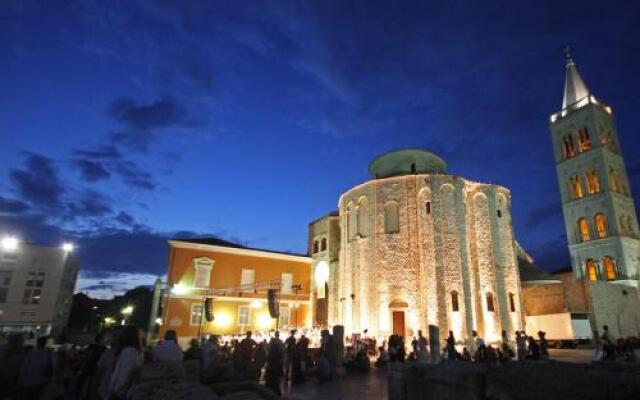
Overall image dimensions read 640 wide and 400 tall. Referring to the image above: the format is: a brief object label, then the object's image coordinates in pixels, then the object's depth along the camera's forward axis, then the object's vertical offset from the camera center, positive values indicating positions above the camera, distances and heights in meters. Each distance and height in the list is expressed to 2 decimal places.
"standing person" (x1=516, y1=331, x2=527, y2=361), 16.12 -1.04
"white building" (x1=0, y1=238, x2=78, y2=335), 33.44 +2.30
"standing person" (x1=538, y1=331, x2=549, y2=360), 15.49 -1.00
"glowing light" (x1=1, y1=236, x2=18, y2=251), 23.75 +4.30
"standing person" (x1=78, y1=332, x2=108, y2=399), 6.97 -0.95
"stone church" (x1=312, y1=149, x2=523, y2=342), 24.14 +3.97
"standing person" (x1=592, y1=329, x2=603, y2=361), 12.43 -0.97
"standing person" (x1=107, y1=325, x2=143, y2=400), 4.39 -0.58
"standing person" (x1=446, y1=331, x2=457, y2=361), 15.10 -1.13
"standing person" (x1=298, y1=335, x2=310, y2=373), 13.05 -1.18
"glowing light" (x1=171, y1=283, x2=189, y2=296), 25.83 +1.71
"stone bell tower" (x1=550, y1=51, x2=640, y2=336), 37.22 +13.42
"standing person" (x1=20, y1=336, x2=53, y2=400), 6.37 -0.98
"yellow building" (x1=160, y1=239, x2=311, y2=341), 27.58 +2.16
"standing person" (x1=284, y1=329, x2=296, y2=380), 13.18 -1.21
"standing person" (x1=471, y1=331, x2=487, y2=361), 14.34 -1.14
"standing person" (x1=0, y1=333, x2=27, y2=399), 6.90 -0.92
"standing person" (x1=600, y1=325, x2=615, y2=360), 14.23 -1.03
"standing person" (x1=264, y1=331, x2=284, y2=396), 9.59 -1.31
